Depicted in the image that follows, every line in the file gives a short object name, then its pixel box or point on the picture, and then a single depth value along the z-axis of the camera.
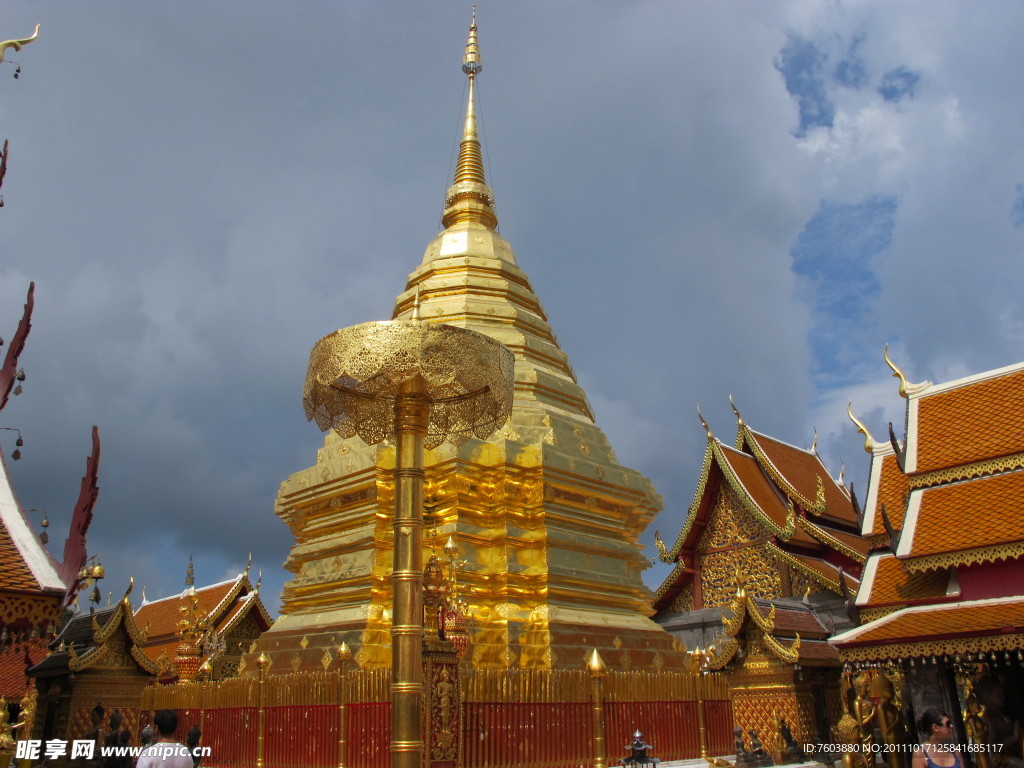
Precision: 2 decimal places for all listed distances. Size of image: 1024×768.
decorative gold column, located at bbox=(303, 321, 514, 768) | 5.20
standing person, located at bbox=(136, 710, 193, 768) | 3.89
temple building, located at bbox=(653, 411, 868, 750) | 10.92
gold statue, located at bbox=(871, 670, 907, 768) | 7.77
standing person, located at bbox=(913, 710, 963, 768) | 4.93
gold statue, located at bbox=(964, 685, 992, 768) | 7.71
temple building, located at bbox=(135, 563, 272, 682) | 16.58
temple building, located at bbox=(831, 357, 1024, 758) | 7.77
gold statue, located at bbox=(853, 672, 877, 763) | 8.12
